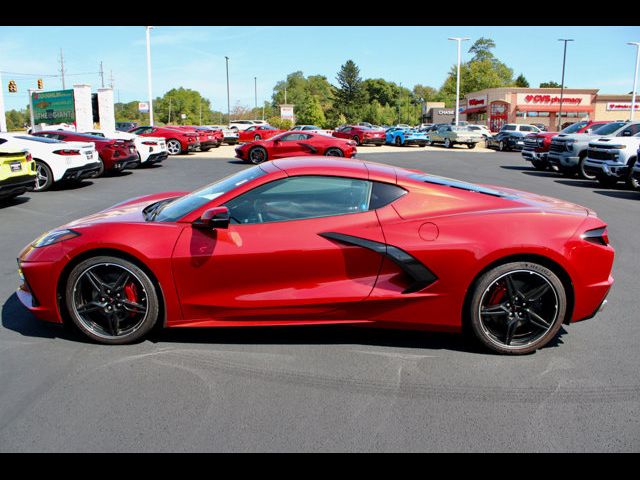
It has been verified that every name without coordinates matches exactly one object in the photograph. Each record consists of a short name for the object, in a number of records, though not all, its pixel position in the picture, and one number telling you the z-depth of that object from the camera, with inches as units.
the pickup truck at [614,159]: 570.3
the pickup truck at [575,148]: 677.3
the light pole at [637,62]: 1939.0
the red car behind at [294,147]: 827.4
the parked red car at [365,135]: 1551.4
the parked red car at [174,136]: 1038.9
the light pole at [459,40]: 2092.8
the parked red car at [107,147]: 615.8
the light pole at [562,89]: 2417.9
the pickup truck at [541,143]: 787.4
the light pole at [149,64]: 1576.0
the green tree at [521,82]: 4886.3
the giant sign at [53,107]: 1408.7
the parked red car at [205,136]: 1126.4
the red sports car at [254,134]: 1432.1
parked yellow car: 393.2
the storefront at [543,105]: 2817.4
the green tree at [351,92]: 4242.1
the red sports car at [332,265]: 155.1
